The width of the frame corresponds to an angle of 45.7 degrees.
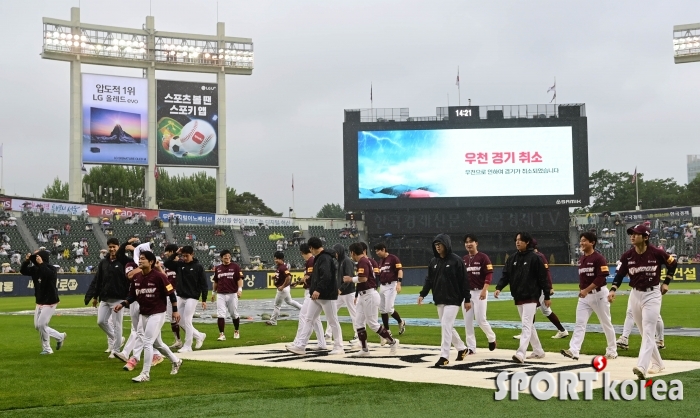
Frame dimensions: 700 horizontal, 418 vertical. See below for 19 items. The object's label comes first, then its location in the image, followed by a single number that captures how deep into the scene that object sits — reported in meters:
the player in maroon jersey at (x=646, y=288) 11.34
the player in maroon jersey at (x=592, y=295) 14.03
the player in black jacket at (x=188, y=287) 17.05
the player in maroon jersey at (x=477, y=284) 15.12
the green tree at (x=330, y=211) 157.40
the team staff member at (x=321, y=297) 15.26
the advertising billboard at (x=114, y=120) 58.53
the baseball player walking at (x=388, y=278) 18.53
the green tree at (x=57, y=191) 107.12
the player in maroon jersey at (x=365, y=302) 15.47
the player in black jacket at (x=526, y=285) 13.42
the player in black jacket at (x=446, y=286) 13.31
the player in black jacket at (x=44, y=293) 16.31
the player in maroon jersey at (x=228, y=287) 19.48
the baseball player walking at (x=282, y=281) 21.27
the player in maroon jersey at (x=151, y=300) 12.59
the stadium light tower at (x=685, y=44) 60.53
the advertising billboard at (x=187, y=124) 60.75
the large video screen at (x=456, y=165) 59.69
